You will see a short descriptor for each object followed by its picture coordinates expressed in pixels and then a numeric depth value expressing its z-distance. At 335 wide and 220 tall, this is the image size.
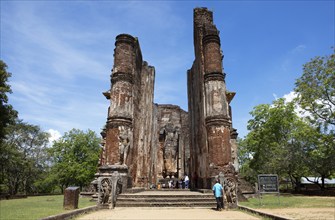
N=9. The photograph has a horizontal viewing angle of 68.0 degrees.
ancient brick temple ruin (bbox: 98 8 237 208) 11.23
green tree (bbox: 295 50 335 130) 17.56
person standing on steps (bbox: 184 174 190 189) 19.32
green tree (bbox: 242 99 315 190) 22.12
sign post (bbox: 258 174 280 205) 10.23
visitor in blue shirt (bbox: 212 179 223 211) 8.23
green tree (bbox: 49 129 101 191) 30.72
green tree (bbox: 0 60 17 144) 16.84
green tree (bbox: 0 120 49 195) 26.19
